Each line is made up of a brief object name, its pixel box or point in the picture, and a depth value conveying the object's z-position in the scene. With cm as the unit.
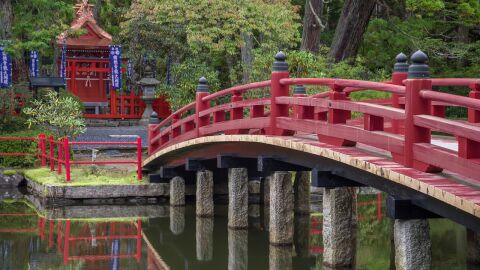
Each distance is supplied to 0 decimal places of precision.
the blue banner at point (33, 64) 3419
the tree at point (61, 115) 2530
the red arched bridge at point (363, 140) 975
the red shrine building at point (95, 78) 3588
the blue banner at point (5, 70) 3178
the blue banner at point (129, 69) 3681
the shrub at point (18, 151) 2559
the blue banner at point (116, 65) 3516
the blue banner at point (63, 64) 3553
